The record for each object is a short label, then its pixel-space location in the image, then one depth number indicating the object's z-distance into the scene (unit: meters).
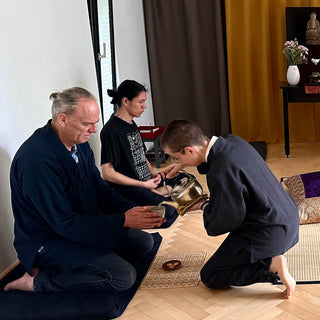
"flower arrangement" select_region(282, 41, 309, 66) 4.63
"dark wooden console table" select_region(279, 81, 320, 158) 4.49
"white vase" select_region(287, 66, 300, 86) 4.58
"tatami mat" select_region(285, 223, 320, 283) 2.37
